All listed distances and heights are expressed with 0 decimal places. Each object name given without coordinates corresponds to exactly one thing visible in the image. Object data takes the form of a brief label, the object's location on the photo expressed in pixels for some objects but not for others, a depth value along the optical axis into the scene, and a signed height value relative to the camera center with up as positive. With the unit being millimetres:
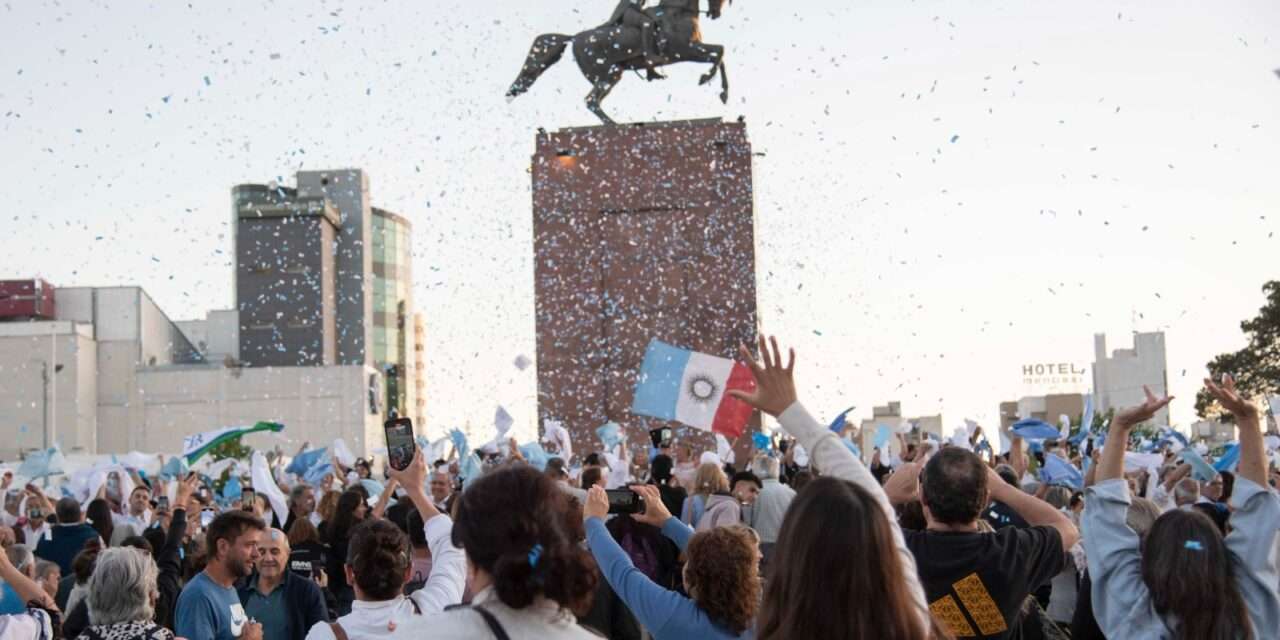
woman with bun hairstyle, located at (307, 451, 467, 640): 5000 -719
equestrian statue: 25016 +4754
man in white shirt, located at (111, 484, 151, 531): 13144 -1273
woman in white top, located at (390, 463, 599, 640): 3199 -442
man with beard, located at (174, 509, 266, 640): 6211 -922
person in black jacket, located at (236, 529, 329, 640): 6410 -995
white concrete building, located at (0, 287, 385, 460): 55250 -1299
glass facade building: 87875 +2755
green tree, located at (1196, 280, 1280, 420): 39844 -473
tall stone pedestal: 25625 +1500
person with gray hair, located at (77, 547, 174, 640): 5191 -800
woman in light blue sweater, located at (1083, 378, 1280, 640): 4418 -644
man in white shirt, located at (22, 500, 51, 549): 12366 -1331
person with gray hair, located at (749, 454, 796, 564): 9680 -1022
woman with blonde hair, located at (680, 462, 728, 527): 9617 -876
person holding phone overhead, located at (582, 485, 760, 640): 4852 -744
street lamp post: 51406 -1402
